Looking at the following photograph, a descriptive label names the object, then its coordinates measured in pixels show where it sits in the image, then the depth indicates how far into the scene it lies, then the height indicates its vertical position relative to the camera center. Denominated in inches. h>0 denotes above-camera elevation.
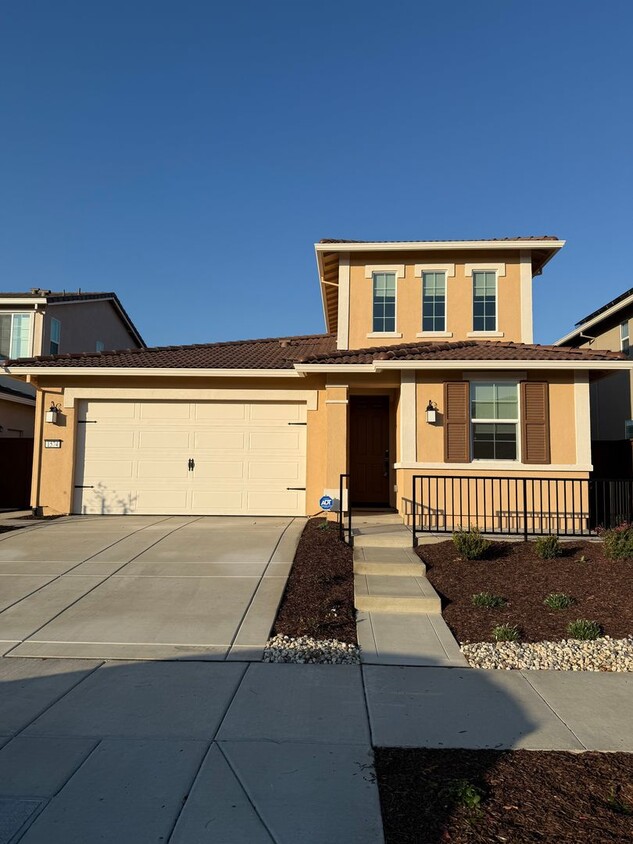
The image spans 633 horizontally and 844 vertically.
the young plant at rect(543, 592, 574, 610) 265.7 -60.2
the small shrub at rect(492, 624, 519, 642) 235.9 -66.3
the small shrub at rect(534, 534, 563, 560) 328.5 -44.5
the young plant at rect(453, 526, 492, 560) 325.1 -43.3
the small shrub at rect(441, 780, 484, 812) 126.5 -70.5
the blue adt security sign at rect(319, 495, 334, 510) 426.2 -28.6
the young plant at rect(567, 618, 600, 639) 236.4 -64.4
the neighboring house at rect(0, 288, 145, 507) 583.5 +164.4
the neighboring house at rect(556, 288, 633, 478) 581.6 +81.7
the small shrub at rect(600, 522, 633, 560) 316.8 -41.1
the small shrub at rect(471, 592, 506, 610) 270.1 -61.2
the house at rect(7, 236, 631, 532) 434.3 +44.0
